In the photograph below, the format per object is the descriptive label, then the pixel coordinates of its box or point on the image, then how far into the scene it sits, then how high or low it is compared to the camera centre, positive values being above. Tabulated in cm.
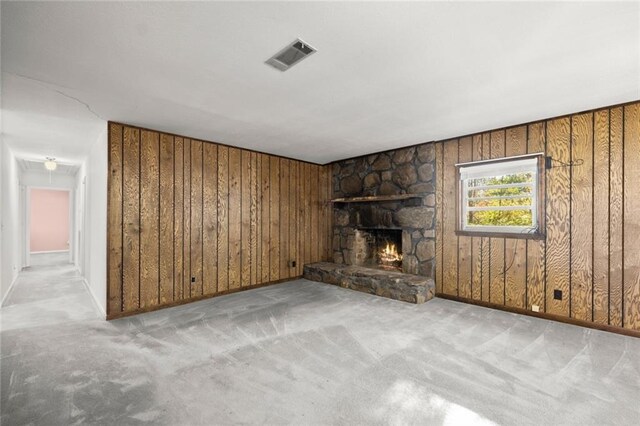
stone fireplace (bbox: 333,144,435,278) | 433 +13
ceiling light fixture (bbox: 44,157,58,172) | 528 +92
